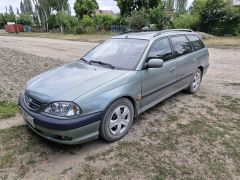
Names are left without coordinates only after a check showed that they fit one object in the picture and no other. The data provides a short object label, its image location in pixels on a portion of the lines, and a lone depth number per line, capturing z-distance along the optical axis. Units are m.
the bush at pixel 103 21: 27.75
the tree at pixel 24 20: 43.52
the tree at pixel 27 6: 62.61
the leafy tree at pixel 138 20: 20.60
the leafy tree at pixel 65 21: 30.69
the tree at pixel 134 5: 24.96
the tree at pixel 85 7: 30.17
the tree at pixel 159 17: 20.17
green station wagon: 2.31
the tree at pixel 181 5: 39.43
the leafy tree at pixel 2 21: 50.72
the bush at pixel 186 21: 18.37
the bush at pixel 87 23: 26.86
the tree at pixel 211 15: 17.70
